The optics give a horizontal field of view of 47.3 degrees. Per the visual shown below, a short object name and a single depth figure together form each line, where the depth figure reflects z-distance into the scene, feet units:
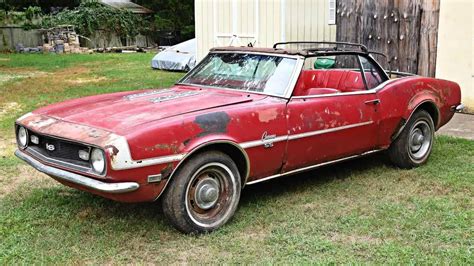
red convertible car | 12.99
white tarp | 59.00
